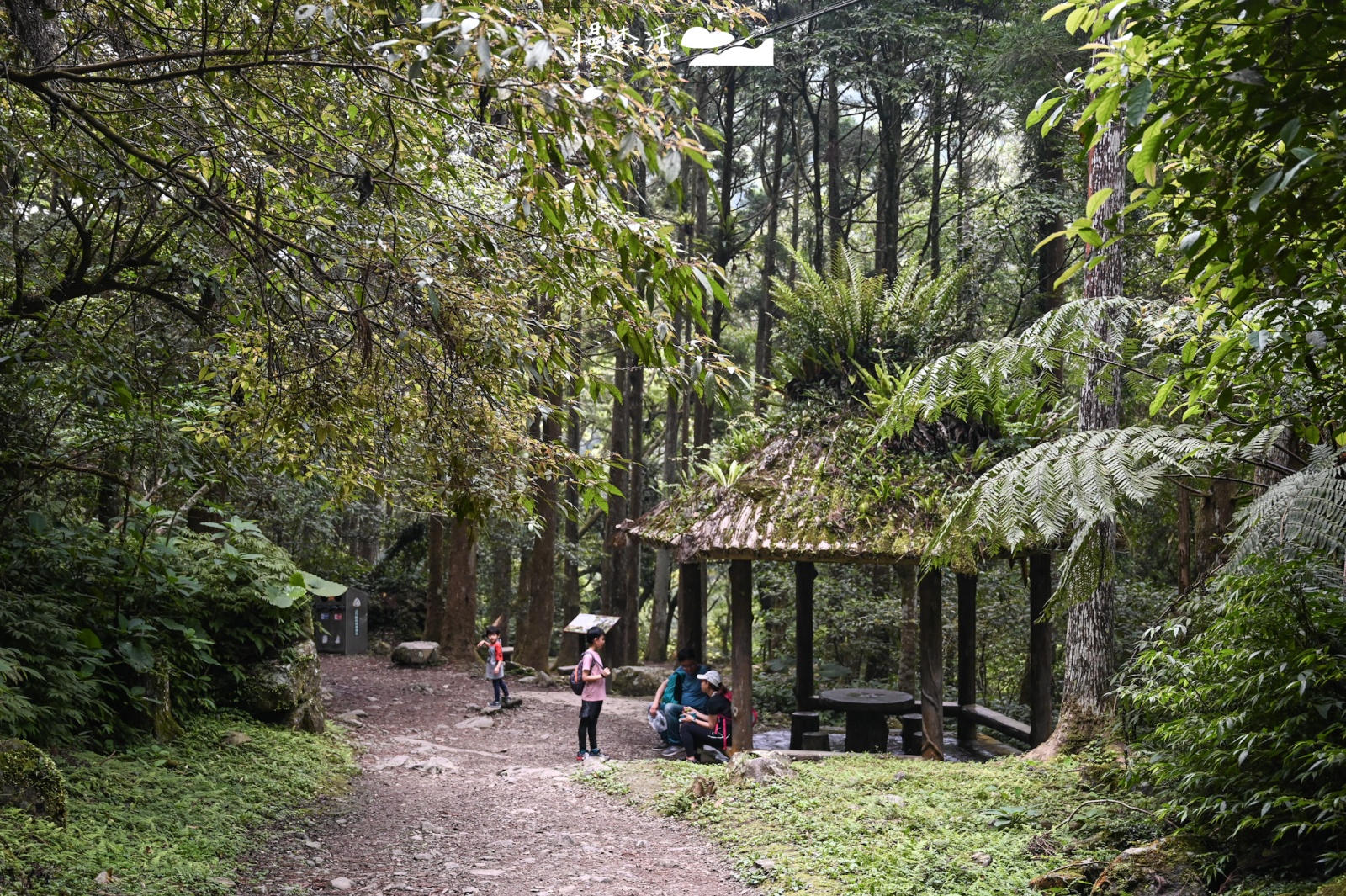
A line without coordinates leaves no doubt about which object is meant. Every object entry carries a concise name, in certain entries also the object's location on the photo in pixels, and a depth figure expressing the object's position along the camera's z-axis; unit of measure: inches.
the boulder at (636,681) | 652.1
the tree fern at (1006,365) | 228.2
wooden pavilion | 382.6
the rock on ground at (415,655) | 672.4
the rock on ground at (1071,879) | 198.5
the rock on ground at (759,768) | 331.6
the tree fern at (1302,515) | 173.8
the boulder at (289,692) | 363.3
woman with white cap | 424.5
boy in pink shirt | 406.3
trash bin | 736.3
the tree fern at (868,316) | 435.5
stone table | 463.8
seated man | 441.4
